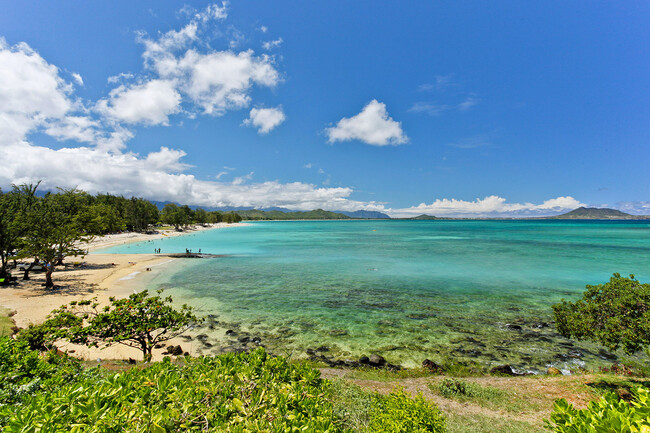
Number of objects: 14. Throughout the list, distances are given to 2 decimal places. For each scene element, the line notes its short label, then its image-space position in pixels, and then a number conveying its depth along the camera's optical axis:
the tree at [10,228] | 23.39
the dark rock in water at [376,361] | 13.22
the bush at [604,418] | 2.51
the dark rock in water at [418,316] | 19.87
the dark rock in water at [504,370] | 12.36
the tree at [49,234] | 24.25
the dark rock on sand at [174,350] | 13.73
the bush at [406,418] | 4.82
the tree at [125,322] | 9.85
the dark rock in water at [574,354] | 14.32
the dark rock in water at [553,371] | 12.29
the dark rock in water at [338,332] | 16.92
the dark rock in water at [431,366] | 12.64
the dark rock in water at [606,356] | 13.98
